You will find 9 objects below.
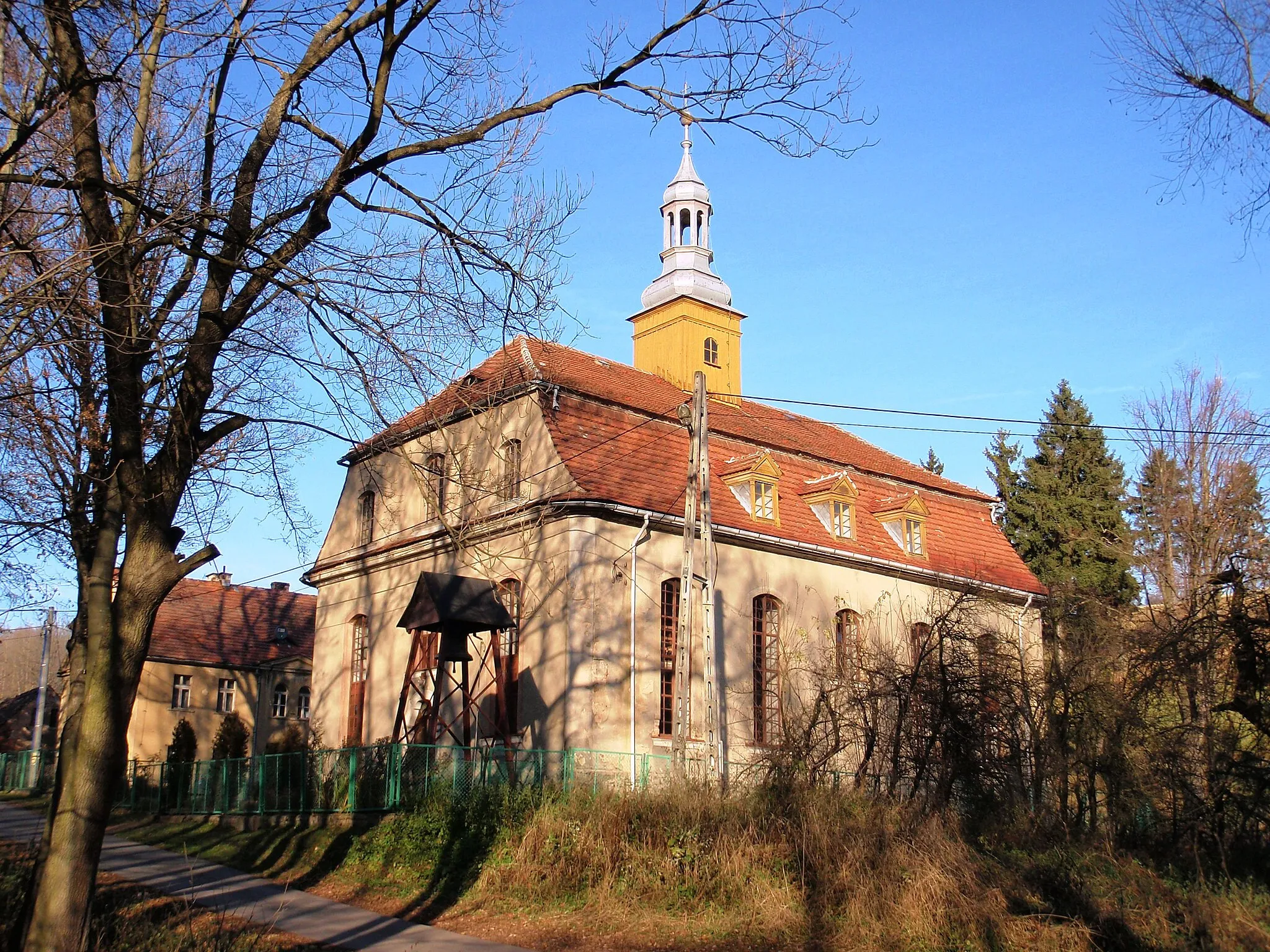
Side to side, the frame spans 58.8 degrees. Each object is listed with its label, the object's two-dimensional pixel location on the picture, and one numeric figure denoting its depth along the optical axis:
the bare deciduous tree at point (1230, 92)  9.80
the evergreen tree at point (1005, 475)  40.97
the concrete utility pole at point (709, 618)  16.41
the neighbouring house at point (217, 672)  34.88
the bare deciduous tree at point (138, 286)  7.00
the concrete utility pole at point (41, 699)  36.87
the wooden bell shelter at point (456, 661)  18.12
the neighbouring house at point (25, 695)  48.20
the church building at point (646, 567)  20.38
